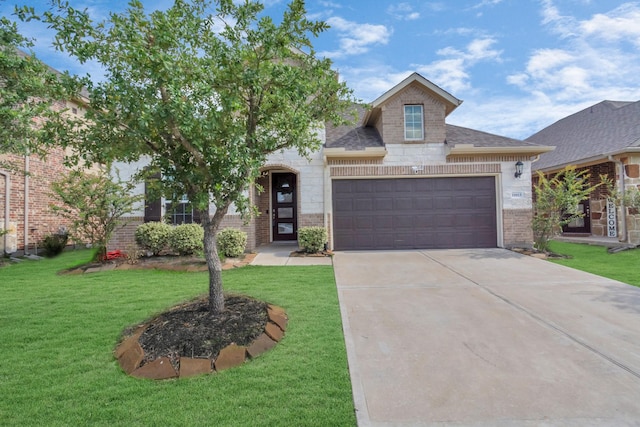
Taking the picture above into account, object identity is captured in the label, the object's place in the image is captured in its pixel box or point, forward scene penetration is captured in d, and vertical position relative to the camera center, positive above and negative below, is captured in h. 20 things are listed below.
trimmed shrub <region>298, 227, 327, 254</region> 9.22 -0.59
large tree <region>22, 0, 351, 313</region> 3.16 +1.36
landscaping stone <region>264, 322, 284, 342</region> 3.59 -1.28
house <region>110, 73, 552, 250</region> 9.97 +0.92
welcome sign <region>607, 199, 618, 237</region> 11.89 -0.31
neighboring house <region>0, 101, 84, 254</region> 10.34 +0.68
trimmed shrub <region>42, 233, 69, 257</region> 10.80 -0.73
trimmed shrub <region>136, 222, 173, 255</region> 8.79 -0.42
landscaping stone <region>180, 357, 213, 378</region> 2.92 -1.35
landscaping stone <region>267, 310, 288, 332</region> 3.92 -1.25
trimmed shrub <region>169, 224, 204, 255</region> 8.55 -0.51
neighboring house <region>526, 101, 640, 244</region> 10.81 +2.17
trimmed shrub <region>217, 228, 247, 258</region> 8.58 -0.61
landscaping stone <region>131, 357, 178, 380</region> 2.89 -1.36
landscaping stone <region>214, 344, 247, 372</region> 3.05 -1.33
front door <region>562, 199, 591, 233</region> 13.41 -0.42
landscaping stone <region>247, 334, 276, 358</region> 3.27 -1.32
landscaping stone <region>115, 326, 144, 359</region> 3.33 -1.31
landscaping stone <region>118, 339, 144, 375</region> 3.03 -1.33
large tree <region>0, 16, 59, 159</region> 3.23 +1.44
